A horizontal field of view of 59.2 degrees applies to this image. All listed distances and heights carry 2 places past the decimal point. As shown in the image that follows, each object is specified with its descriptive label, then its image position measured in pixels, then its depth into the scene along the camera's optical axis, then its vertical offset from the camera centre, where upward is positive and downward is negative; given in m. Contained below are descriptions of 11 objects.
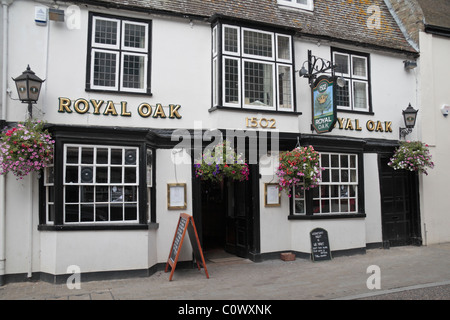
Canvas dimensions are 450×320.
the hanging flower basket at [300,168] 9.77 +0.39
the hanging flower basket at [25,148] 7.48 +0.75
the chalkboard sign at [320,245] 10.18 -1.60
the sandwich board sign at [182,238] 8.14 -1.15
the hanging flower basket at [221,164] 8.96 +0.47
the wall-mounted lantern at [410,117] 11.97 +1.99
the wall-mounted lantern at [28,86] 7.86 +2.02
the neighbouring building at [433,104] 12.44 +2.51
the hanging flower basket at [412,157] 11.60 +0.73
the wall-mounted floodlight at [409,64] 12.38 +3.69
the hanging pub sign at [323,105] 9.79 +2.01
